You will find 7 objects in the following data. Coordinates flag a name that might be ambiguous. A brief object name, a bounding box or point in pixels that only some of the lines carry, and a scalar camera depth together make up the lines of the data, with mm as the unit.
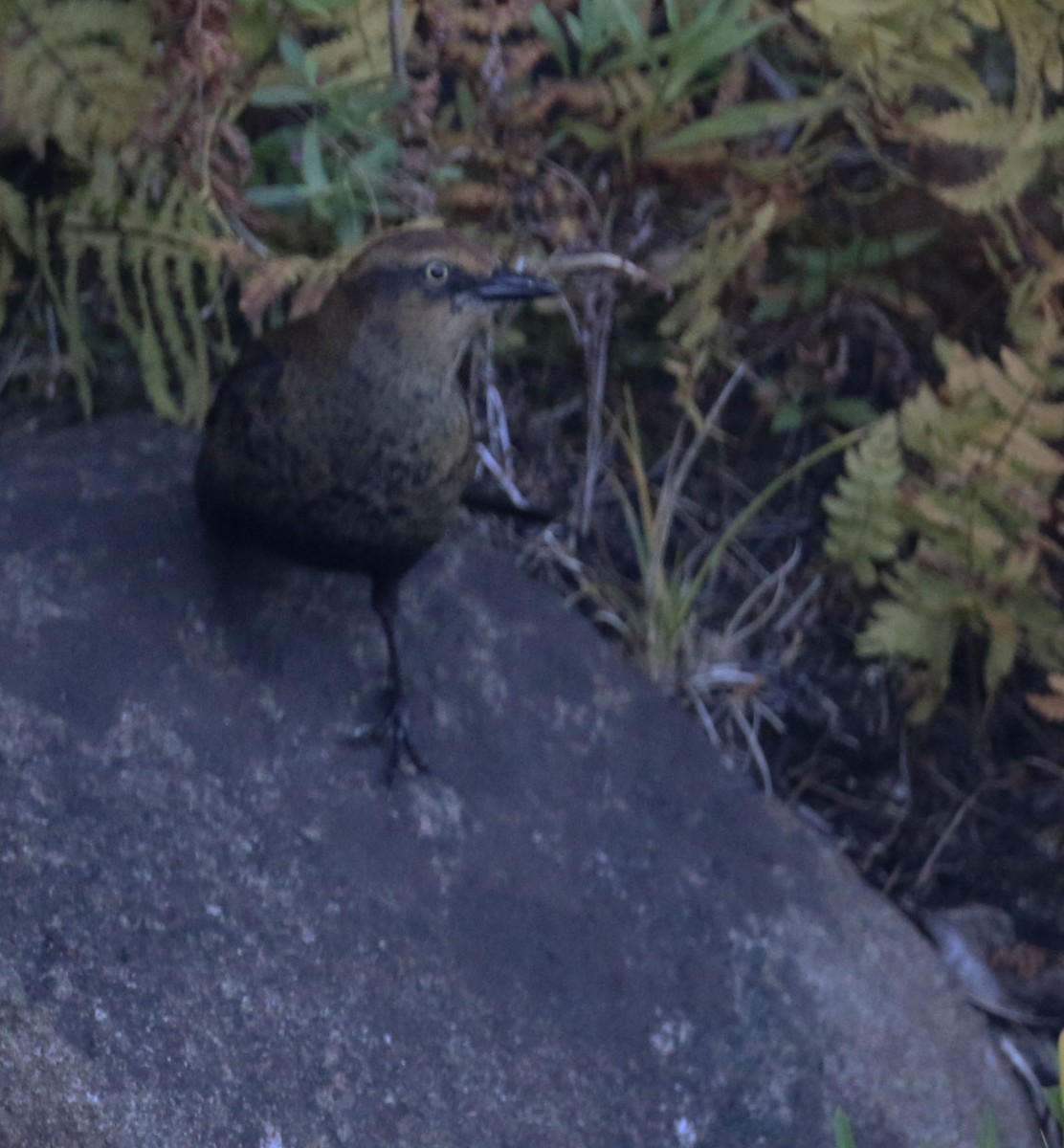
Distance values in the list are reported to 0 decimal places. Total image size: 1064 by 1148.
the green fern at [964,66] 6168
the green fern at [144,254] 6277
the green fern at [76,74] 5961
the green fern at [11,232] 6246
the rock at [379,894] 4473
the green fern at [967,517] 6086
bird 5305
